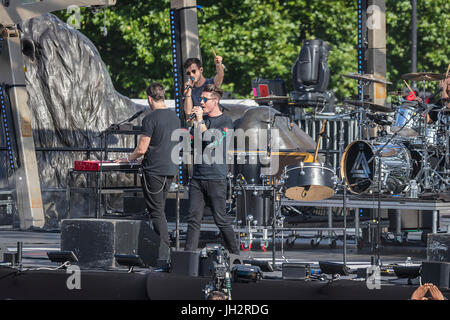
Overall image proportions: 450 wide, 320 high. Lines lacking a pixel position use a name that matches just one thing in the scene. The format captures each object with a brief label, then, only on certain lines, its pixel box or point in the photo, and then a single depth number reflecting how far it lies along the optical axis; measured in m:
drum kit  24.84
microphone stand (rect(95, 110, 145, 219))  25.91
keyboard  24.33
